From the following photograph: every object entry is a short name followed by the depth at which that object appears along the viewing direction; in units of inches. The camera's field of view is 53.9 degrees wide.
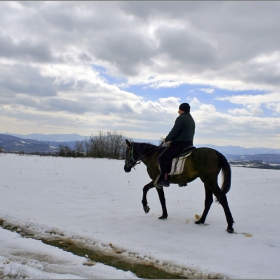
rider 298.4
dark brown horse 275.1
